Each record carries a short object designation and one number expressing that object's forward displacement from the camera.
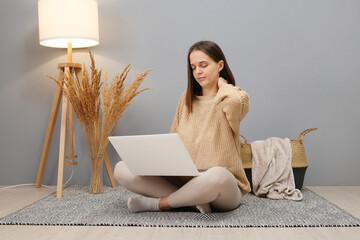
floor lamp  2.67
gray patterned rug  1.81
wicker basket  2.66
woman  1.94
